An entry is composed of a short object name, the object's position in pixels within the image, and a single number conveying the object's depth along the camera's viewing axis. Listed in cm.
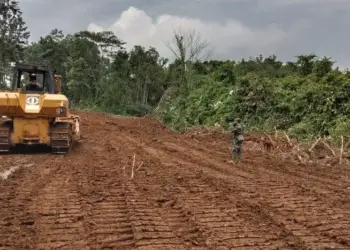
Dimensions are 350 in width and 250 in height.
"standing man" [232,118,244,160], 1135
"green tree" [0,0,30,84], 4620
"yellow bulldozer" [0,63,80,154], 1188
